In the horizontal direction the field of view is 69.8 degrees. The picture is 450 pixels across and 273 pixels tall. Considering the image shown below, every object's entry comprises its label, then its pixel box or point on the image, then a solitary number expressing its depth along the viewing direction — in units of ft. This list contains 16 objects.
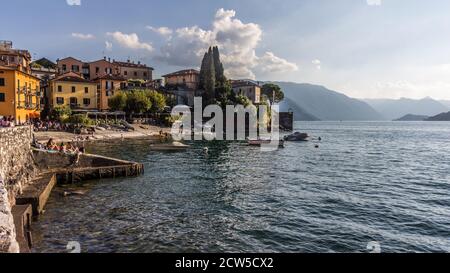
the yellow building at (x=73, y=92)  285.64
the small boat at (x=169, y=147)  199.72
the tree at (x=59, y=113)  264.52
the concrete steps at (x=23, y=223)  50.63
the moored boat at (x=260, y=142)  248.20
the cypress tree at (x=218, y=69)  407.64
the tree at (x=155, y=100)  325.21
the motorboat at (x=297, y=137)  312.09
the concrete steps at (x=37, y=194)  72.67
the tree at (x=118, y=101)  298.97
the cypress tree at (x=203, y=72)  406.21
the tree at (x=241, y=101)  399.09
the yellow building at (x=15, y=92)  176.14
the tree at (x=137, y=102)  307.99
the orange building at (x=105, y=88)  318.24
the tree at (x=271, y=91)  524.52
